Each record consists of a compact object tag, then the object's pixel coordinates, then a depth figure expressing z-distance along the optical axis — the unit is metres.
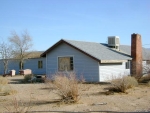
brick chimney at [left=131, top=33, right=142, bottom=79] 23.76
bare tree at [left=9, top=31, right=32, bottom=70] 41.25
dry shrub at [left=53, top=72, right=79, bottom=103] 10.47
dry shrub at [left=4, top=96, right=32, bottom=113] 8.16
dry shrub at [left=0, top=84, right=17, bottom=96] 13.97
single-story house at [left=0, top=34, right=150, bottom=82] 20.47
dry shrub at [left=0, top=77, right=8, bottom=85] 19.47
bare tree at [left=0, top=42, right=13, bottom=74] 41.44
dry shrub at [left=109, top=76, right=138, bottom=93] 13.75
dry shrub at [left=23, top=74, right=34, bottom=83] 24.55
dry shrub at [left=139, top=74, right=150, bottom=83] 20.06
